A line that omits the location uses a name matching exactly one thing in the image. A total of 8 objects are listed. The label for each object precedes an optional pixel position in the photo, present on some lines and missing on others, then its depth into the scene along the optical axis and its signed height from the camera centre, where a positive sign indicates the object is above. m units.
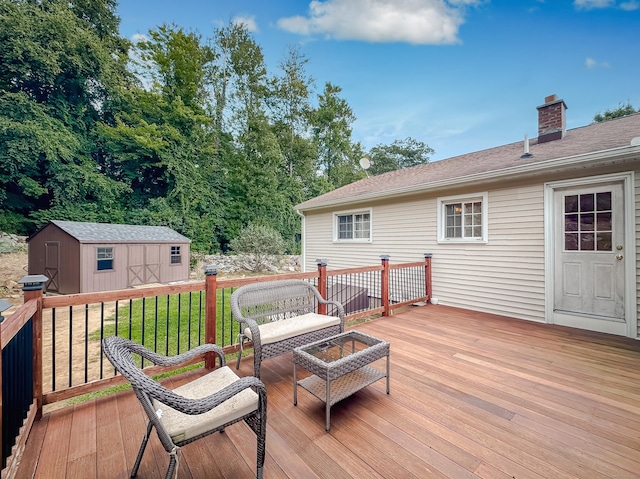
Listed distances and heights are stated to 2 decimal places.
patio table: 1.99 -1.01
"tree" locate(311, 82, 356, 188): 17.77 +7.26
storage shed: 8.98 -0.56
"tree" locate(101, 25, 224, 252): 13.89 +5.29
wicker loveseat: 2.45 -0.87
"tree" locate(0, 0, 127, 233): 11.89 +6.41
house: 3.83 +0.28
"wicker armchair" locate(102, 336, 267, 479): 1.25 -0.91
